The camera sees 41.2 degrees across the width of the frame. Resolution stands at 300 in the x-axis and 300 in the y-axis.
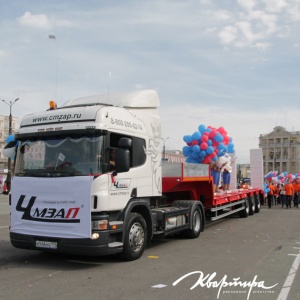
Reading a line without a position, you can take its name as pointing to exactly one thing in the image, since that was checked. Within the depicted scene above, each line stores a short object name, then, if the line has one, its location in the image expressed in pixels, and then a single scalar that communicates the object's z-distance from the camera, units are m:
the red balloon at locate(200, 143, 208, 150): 13.36
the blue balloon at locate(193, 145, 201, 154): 13.41
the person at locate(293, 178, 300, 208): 23.70
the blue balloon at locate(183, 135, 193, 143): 13.87
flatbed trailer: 10.18
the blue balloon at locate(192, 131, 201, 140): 13.59
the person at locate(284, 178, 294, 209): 22.92
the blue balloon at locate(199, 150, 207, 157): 13.44
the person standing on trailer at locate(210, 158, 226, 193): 14.37
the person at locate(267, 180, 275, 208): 23.42
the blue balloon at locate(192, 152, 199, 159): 13.64
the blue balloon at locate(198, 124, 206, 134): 13.87
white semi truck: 6.80
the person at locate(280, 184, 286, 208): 23.49
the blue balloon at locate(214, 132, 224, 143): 13.74
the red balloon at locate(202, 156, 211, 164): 13.52
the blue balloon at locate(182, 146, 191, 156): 13.91
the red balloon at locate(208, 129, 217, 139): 13.77
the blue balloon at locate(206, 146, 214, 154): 13.44
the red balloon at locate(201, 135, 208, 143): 13.49
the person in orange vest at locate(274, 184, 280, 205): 26.56
